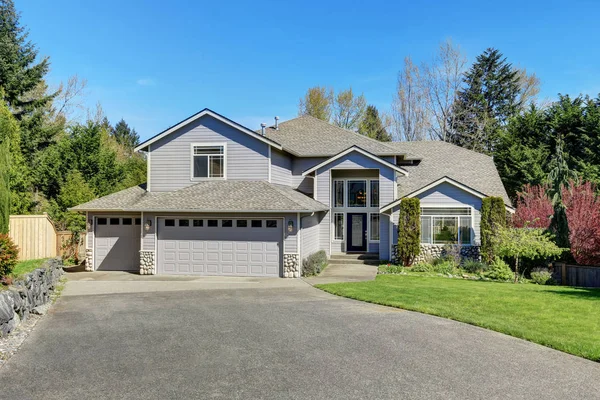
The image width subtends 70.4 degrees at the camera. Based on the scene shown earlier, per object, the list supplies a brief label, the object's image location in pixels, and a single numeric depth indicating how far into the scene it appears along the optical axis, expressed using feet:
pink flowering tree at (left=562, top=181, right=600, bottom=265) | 52.70
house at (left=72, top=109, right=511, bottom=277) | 55.31
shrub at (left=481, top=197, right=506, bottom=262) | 58.18
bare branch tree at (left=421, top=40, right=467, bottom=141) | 124.88
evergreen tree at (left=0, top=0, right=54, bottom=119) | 88.99
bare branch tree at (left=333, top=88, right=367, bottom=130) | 140.77
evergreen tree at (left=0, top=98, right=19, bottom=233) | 37.86
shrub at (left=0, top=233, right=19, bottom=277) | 31.42
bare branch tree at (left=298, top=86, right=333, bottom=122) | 140.87
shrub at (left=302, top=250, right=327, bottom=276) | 54.60
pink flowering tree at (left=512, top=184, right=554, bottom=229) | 62.59
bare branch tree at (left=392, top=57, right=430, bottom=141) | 128.57
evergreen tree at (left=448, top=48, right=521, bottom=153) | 132.16
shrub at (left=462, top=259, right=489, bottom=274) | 57.36
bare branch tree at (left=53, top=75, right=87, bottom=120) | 115.14
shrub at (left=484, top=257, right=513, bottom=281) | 53.88
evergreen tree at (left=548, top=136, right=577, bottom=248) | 54.65
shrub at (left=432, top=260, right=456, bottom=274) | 57.62
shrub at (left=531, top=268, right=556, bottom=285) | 52.39
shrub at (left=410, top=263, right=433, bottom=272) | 58.75
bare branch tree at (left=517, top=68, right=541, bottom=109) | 136.67
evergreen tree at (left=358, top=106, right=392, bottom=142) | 140.46
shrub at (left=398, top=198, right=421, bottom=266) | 60.85
